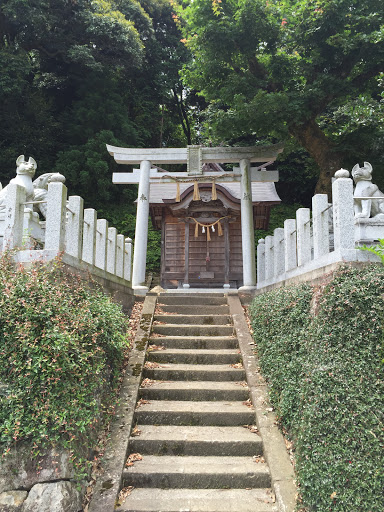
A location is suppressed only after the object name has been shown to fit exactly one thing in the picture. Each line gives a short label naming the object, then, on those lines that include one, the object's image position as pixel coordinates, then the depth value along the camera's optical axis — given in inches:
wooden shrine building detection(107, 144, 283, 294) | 430.3
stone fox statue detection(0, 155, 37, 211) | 237.1
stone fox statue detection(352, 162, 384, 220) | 209.4
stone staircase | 158.1
